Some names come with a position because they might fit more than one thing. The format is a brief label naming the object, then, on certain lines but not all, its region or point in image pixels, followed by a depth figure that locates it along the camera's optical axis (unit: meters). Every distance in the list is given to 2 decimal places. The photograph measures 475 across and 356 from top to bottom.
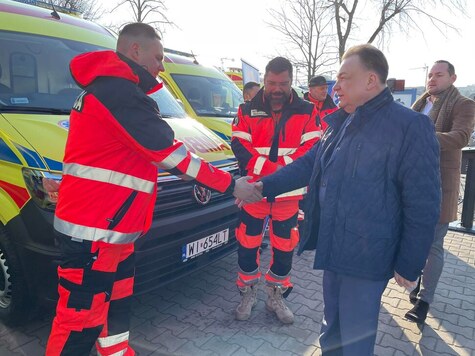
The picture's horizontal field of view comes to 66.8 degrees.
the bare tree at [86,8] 18.66
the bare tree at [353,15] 15.50
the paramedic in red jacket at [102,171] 1.78
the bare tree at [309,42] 18.72
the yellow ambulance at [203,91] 5.82
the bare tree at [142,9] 15.41
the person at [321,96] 5.49
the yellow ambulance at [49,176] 2.36
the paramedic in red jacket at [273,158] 2.99
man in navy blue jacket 1.67
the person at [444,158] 2.99
